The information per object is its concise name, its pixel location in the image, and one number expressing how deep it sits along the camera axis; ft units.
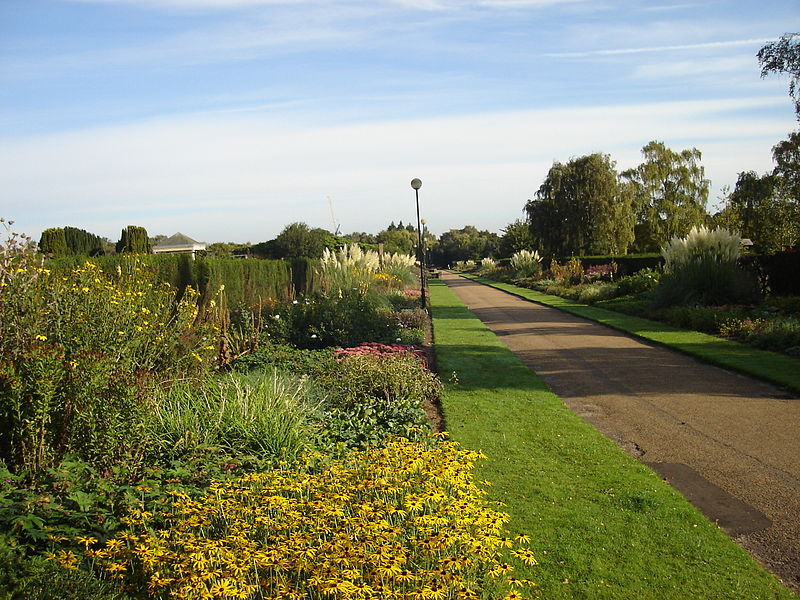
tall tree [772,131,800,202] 92.02
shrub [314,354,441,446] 23.80
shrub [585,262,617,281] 102.56
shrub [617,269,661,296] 81.83
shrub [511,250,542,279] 142.10
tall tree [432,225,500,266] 287.63
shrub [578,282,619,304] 85.15
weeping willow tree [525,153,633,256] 136.36
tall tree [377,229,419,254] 214.90
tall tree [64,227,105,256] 67.46
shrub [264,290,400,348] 42.63
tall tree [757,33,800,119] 54.24
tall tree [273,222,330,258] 110.63
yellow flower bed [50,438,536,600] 10.21
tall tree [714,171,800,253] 82.43
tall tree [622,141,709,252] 175.94
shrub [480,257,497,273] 200.09
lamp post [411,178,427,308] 74.28
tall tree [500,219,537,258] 171.73
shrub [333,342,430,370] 34.22
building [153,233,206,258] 165.39
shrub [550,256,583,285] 109.70
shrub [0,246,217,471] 14.75
